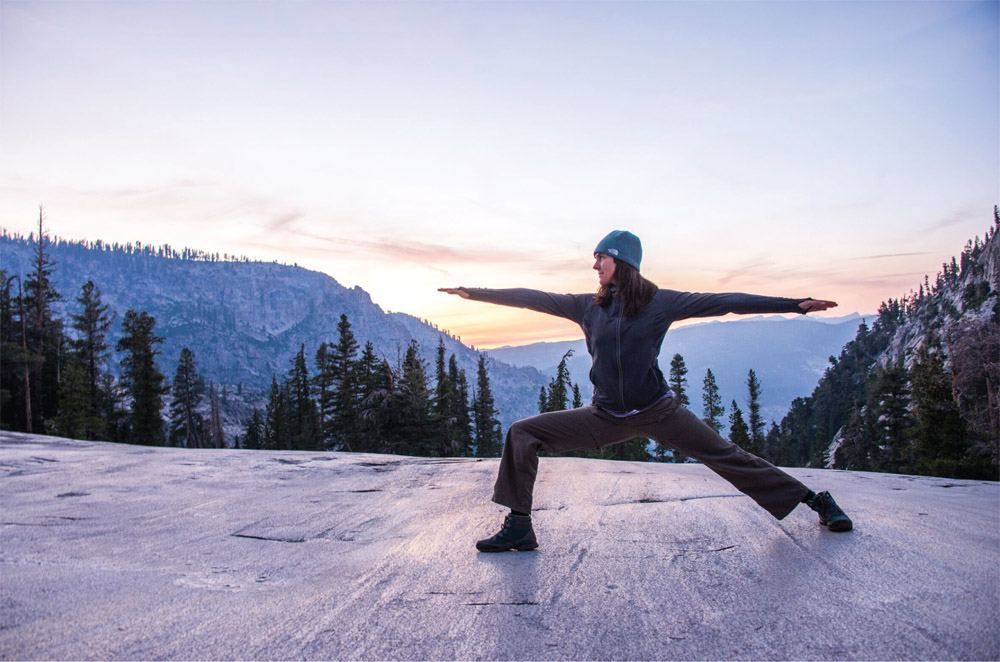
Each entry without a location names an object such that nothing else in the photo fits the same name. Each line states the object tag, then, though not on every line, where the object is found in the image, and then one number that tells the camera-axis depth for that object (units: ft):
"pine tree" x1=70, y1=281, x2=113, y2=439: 170.09
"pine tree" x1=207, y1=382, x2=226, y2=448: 247.29
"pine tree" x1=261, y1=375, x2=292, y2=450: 209.77
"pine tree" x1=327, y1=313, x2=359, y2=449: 153.38
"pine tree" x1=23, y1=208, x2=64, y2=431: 148.15
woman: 13.78
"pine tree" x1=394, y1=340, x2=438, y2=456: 125.90
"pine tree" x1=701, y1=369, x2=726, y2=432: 213.87
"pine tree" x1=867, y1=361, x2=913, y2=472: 145.59
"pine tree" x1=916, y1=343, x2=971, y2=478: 102.89
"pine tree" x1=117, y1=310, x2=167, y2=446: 167.84
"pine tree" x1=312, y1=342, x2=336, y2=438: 165.78
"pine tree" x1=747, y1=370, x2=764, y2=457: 204.43
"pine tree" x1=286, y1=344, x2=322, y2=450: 198.52
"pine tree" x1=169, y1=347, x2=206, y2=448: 202.90
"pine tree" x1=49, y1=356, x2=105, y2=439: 142.10
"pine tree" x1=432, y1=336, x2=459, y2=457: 146.20
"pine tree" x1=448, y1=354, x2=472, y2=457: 190.98
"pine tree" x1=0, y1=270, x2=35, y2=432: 136.15
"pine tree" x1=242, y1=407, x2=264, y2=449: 246.27
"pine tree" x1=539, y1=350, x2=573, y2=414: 179.65
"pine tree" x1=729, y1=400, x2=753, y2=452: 176.86
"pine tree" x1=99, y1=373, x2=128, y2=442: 174.66
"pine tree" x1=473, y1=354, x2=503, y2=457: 224.74
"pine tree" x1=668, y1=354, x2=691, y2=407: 202.40
